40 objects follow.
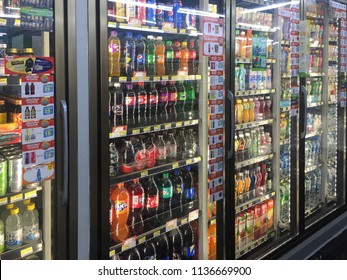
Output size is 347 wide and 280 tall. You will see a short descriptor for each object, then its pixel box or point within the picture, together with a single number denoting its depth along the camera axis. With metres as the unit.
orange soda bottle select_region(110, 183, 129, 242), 2.58
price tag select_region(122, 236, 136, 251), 2.43
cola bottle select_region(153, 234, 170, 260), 3.04
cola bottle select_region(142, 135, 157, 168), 2.82
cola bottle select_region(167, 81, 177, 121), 3.01
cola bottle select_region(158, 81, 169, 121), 2.95
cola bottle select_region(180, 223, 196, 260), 3.12
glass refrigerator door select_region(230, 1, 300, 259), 3.53
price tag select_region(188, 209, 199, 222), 2.96
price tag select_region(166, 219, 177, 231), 2.76
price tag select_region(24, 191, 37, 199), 2.09
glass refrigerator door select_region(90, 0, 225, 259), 2.63
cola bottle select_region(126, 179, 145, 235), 2.73
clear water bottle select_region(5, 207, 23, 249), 2.19
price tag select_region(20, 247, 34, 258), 2.16
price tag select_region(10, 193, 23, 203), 2.04
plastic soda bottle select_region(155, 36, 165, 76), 2.94
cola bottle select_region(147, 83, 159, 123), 2.88
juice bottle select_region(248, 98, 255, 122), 3.65
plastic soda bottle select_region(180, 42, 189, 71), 3.03
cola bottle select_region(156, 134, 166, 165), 2.92
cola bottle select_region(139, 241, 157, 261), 2.93
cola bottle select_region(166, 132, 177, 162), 3.00
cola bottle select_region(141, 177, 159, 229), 2.83
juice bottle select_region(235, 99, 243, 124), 3.52
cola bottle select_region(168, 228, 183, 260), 3.10
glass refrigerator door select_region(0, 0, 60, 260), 1.98
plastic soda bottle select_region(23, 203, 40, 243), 2.25
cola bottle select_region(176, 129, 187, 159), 3.07
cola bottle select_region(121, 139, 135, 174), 2.64
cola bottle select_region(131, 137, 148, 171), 2.74
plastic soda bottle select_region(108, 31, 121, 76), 2.62
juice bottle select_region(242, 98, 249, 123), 3.59
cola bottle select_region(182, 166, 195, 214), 3.04
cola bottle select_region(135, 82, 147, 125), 2.81
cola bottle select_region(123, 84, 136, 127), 2.74
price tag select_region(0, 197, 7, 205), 2.00
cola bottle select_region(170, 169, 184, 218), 3.01
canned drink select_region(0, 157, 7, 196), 2.14
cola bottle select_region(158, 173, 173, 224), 2.95
